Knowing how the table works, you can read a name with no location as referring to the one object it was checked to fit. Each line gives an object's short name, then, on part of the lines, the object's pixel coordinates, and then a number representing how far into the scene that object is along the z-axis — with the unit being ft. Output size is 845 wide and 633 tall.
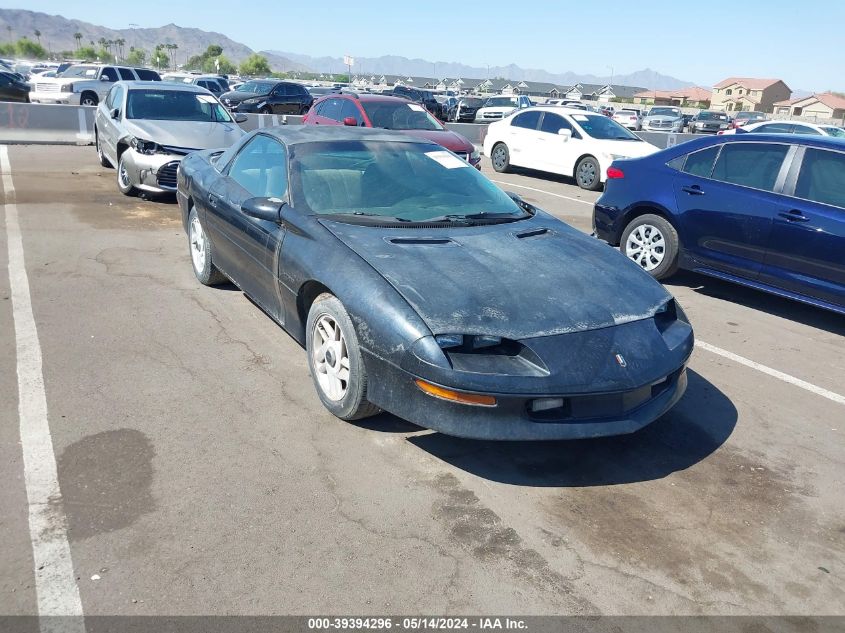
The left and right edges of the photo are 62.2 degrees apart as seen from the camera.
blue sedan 19.40
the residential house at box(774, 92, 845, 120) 299.79
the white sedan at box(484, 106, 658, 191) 44.62
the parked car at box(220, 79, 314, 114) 84.17
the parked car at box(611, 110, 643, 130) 112.45
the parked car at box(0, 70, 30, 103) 75.87
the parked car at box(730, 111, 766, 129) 125.32
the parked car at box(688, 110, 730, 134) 108.17
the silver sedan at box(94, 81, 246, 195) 30.73
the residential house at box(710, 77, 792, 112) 363.15
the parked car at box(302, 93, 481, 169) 39.96
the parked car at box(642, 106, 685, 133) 108.68
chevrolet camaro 10.90
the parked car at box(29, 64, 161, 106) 77.66
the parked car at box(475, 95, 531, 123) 94.32
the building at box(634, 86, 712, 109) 347.48
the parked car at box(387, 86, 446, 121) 103.19
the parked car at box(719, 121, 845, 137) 61.11
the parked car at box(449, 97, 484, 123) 102.42
